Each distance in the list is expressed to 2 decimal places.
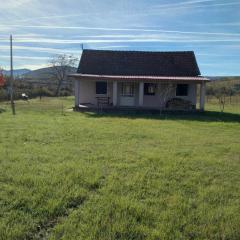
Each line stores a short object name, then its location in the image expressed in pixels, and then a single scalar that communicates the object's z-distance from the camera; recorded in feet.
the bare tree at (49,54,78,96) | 155.63
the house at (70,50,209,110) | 54.05
